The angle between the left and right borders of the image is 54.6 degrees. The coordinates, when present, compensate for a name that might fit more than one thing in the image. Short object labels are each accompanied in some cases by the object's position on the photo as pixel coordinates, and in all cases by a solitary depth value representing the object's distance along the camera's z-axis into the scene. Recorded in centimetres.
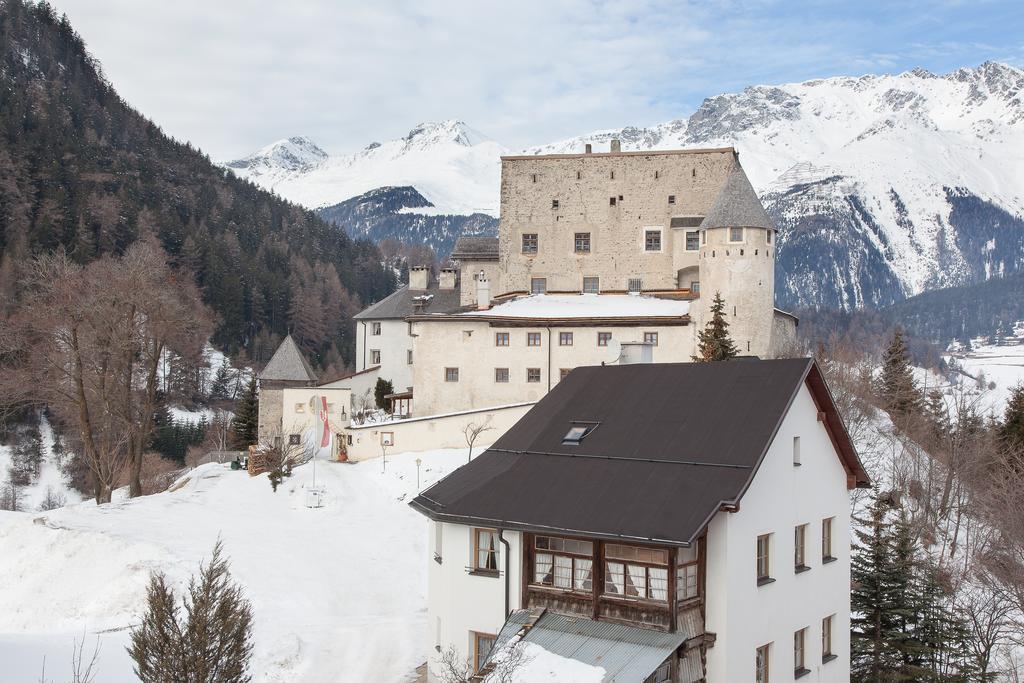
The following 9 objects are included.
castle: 5088
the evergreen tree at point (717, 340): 4344
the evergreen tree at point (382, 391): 6284
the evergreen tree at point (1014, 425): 4780
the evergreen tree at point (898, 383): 5725
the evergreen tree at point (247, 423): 6725
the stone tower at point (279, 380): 5819
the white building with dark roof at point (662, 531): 1852
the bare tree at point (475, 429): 4657
